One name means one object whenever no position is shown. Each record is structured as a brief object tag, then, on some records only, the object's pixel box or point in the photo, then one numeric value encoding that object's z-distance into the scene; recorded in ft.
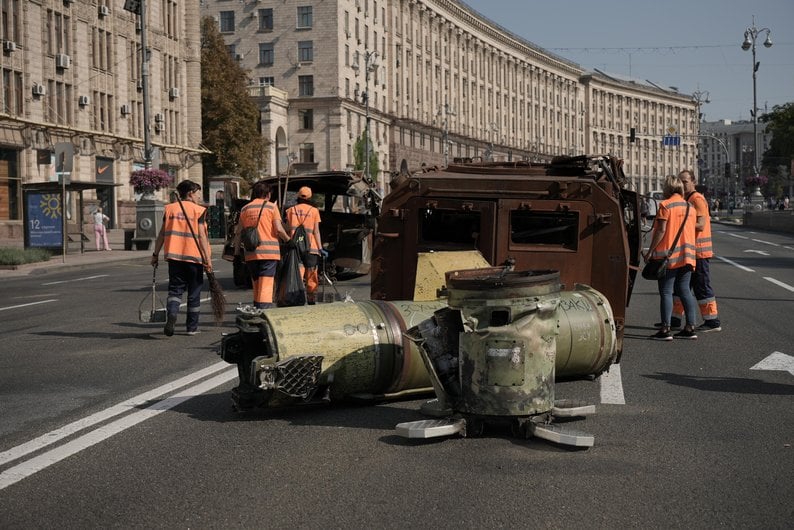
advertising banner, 105.19
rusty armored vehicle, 31.99
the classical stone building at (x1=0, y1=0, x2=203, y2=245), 145.07
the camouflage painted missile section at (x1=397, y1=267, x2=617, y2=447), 20.81
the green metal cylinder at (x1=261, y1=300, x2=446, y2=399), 23.94
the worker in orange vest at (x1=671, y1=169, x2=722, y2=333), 40.70
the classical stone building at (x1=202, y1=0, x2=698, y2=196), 282.56
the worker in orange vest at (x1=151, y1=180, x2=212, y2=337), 39.11
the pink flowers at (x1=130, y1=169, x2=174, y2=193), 131.75
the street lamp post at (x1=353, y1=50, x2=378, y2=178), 196.95
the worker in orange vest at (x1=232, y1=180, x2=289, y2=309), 38.32
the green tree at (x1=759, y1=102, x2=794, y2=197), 305.84
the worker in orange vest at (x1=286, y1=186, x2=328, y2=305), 42.63
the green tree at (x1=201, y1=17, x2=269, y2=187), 229.45
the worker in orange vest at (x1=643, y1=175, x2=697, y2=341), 39.19
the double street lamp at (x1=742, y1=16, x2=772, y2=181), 203.92
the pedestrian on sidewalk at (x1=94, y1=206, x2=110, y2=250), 120.37
